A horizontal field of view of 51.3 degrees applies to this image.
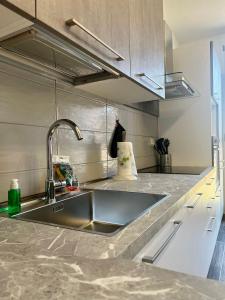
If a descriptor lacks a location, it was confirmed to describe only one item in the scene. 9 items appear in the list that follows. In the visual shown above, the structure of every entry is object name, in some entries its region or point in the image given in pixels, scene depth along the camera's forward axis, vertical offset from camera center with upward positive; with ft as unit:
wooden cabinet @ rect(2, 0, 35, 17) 1.96 +1.26
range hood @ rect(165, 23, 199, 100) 5.98 +1.77
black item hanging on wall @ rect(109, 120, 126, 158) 5.80 +0.27
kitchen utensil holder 8.53 -0.44
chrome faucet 3.43 -0.19
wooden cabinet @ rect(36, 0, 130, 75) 2.40 +1.53
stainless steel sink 3.53 -0.97
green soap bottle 2.81 -0.61
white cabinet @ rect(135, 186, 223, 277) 2.35 -1.31
